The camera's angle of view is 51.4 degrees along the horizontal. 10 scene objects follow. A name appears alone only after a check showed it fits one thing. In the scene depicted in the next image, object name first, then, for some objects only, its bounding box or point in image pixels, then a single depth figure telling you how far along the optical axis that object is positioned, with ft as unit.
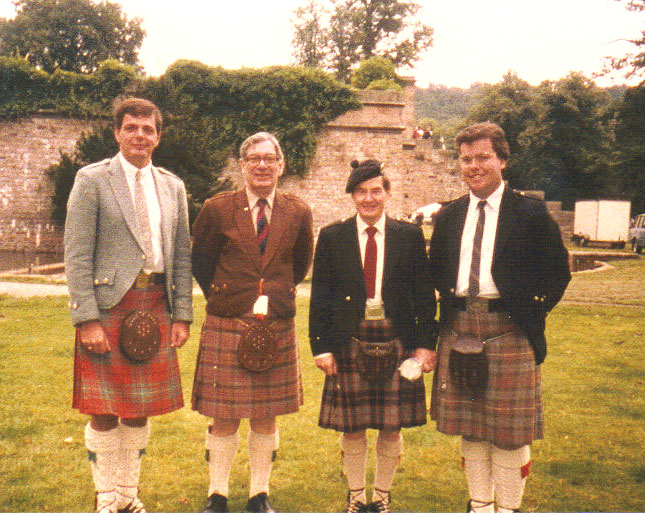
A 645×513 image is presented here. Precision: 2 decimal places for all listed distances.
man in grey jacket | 10.21
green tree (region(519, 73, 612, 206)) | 114.62
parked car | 76.64
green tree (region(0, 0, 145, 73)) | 118.83
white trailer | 86.63
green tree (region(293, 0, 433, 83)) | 119.55
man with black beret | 10.77
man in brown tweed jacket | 10.94
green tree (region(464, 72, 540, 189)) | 117.50
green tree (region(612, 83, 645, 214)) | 55.88
